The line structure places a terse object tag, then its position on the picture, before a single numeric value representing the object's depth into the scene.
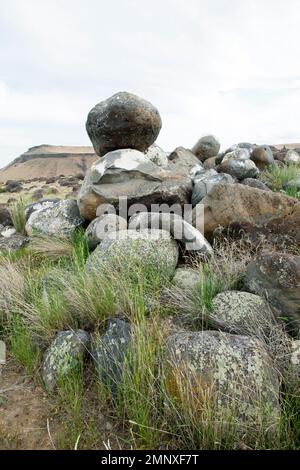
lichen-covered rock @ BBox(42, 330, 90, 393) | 2.40
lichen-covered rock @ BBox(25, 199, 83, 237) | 5.40
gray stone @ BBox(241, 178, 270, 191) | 6.53
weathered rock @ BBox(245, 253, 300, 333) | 2.48
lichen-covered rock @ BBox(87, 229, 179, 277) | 3.37
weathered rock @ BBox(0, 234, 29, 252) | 5.55
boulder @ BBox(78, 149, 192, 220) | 5.12
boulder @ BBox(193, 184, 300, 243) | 3.97
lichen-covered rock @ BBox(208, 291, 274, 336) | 2.49
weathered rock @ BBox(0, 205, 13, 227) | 6.90
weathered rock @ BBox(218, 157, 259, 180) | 7.73
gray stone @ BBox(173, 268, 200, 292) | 3.20
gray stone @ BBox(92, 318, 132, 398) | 2.25
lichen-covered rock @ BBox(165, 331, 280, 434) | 1.88
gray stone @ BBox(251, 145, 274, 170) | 9.21
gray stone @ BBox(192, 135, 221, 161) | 10.73
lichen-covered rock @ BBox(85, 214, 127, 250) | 4.53
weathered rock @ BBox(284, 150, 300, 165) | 11.17
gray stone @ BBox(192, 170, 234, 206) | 5.36
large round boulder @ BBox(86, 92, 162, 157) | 5.55
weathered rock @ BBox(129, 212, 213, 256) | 3.80
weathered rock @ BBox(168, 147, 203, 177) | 8.54
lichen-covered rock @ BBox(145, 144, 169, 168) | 6.84
